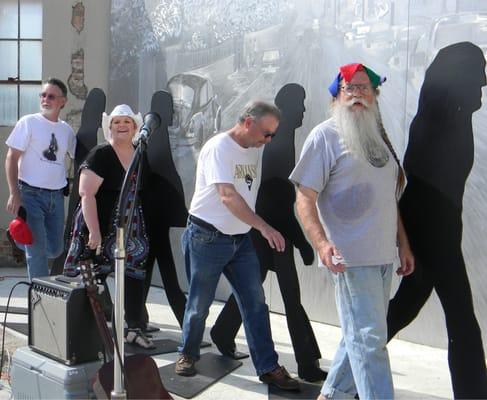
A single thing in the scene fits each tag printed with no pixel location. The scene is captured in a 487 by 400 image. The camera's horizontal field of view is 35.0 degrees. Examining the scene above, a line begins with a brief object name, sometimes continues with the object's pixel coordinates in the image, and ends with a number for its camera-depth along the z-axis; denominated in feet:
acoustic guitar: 12.41
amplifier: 13.26
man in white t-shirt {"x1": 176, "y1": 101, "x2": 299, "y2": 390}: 14.64
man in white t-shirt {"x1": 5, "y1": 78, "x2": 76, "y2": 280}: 19.47
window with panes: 29.17
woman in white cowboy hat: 16.57
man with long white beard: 11.78
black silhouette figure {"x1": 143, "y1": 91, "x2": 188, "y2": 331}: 19.63
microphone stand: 11.41
